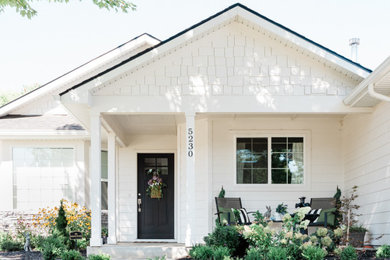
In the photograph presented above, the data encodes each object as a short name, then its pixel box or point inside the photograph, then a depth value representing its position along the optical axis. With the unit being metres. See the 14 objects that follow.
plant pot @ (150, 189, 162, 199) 12.59
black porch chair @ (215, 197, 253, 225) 9.87
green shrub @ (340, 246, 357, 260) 6.77
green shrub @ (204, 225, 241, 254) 7.39
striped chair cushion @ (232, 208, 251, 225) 9.84
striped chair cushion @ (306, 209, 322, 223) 9.98
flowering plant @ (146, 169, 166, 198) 12.55
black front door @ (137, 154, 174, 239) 12.64
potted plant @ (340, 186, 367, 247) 8.70
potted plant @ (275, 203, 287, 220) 9.83
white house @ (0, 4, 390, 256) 8.70
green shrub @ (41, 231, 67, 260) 7.88
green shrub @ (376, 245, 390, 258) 7.03
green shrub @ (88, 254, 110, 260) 6.44
